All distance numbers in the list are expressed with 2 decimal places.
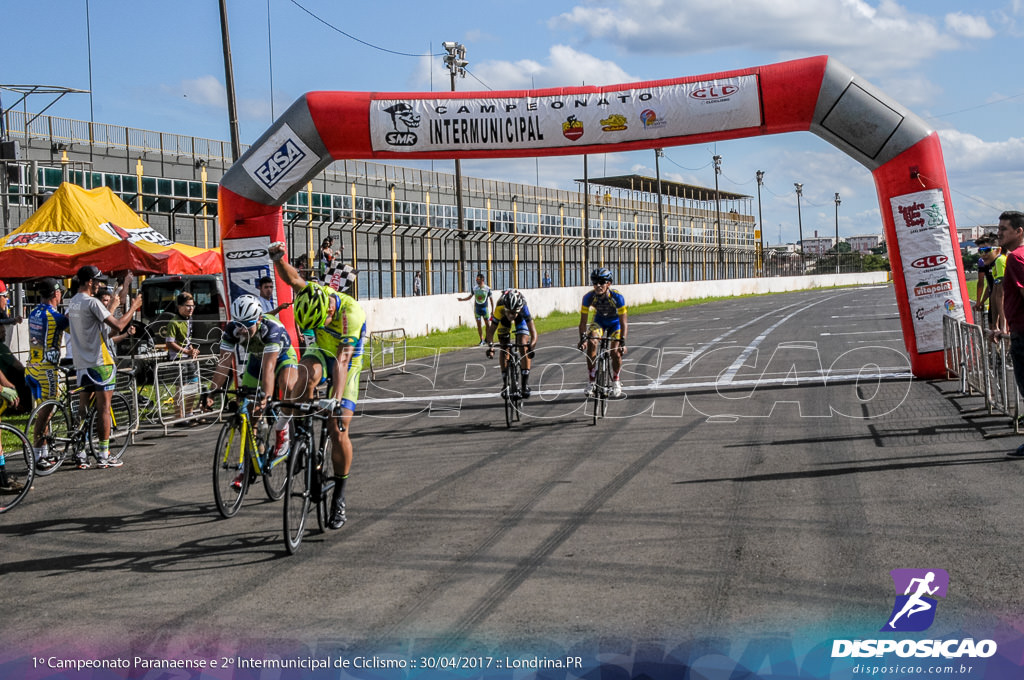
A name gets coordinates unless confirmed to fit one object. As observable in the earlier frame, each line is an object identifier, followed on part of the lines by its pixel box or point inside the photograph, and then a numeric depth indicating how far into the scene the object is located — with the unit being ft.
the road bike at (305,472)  20.76
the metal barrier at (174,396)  40.75
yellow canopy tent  50.24
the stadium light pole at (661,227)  198.57
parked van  61.16
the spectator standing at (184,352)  42.14
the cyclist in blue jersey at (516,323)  40.34
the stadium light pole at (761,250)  287.69
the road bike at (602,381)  37.96
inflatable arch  44.78
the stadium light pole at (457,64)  120.06
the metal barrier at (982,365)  32.81
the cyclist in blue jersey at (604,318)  40.68
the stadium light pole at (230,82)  69.67
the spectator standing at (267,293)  42.57
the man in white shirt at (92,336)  30.83
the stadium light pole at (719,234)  248.46
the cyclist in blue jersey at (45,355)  30.42
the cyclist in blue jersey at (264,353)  25.88
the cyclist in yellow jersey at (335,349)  22.80
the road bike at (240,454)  23.77
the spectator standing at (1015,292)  27.40
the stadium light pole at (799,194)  380.17
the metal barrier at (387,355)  64.15
